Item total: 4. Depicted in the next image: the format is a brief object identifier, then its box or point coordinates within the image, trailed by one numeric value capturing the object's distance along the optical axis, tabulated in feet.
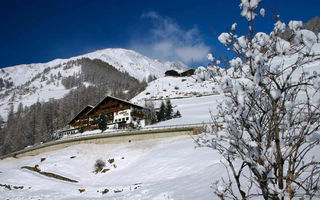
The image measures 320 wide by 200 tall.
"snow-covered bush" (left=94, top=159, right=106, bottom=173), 94.15
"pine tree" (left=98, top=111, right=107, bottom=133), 153.85
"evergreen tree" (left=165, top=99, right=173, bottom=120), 170.54
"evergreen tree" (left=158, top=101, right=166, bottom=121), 173.99
